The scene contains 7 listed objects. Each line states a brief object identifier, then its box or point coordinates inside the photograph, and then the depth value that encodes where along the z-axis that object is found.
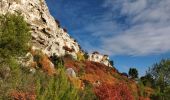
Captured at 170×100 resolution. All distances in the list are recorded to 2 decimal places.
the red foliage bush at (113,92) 14.11
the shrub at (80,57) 37.09
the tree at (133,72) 43.27
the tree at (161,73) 28.43
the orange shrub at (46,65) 24.87
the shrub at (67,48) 36.28
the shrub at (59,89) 6.65
